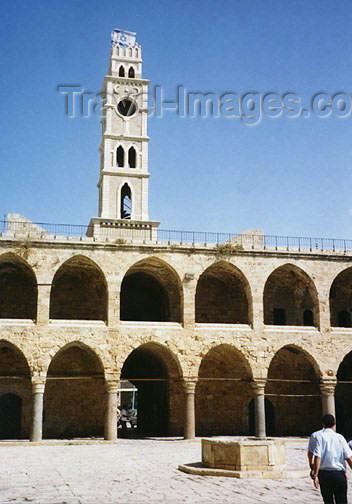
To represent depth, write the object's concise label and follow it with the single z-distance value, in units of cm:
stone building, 2458
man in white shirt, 748
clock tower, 3045
